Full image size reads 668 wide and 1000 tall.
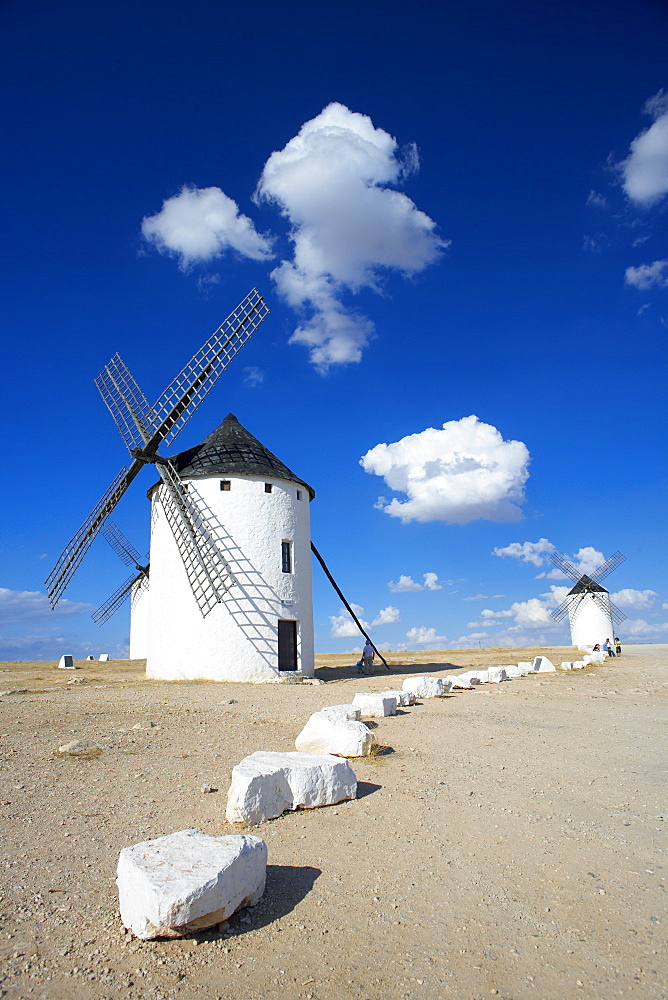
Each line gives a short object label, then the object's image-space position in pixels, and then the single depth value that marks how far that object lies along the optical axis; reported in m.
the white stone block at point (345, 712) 8.93
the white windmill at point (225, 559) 19.98
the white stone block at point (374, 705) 11.29
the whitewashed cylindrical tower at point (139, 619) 41.06
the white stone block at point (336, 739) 7.63
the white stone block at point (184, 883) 3.30
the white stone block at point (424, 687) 14.97
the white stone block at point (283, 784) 5.27
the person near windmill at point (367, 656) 25.67
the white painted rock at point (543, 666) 24.27
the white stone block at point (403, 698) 12.26
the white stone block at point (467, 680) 17.34
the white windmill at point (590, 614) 45.16
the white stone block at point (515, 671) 22.38
